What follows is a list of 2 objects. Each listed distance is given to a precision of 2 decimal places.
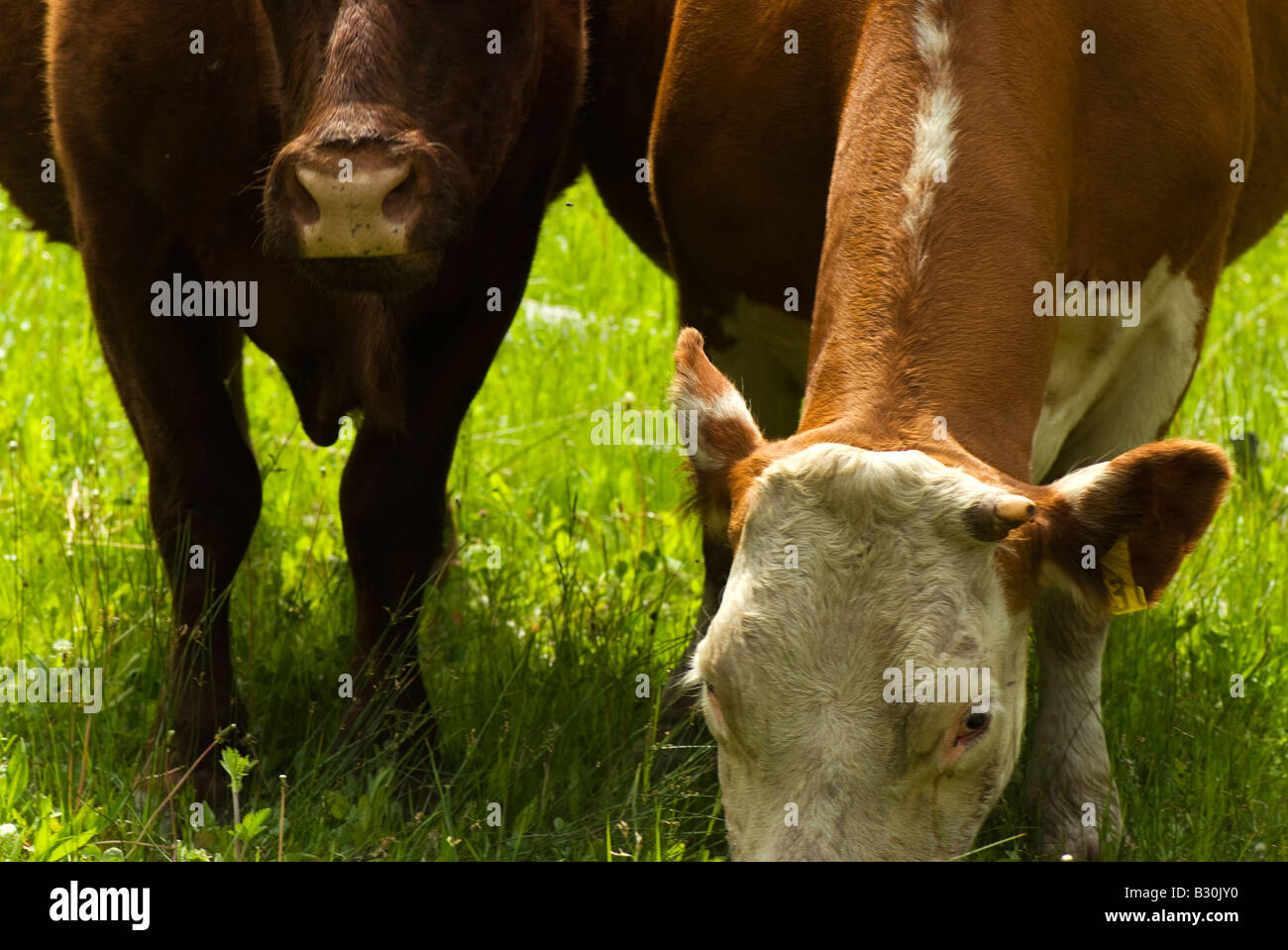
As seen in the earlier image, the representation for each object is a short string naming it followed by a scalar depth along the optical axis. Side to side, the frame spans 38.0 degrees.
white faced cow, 3.39
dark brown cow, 4.16
